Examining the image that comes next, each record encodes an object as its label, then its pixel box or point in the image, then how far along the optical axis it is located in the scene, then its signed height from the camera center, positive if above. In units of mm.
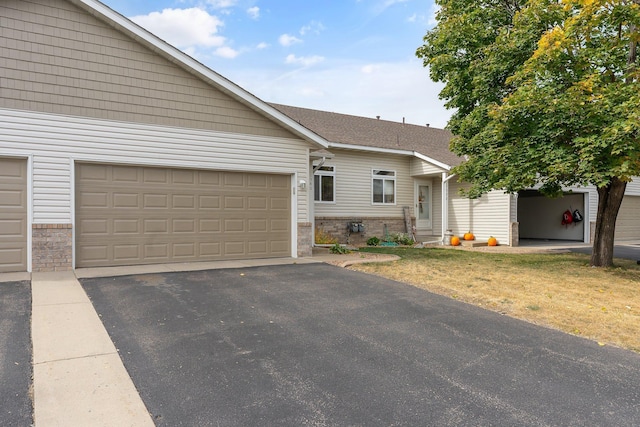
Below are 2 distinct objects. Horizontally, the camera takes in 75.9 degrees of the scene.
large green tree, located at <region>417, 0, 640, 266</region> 7688 +2564
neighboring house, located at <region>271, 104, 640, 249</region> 15453 +751
